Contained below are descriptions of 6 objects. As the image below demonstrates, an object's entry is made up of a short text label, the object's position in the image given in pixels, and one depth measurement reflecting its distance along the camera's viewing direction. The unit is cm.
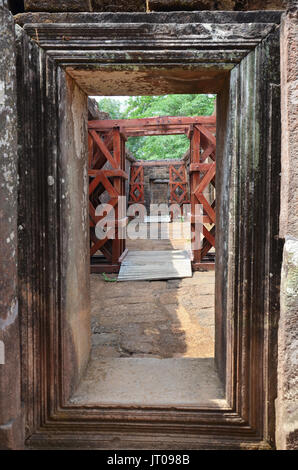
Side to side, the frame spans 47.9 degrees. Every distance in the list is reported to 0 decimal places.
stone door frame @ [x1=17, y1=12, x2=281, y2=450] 164
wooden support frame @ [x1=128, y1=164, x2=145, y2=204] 1739
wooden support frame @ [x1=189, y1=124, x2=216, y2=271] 627
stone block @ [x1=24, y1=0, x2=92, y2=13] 166
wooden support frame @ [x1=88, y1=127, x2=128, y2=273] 623
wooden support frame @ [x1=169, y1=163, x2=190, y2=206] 1769
